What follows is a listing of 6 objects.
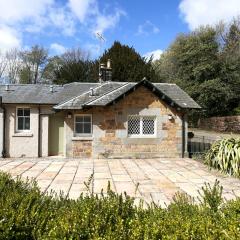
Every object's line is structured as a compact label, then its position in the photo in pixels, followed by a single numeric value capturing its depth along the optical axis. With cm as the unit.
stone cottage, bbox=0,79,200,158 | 1212
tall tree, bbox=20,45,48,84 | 3692
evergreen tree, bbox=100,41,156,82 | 2603
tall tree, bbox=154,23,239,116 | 2751
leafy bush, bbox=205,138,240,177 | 864
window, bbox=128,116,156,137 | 1243
